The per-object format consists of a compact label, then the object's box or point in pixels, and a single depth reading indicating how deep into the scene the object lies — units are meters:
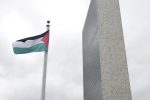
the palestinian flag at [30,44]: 26.08
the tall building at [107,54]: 77.88
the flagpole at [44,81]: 21.78
